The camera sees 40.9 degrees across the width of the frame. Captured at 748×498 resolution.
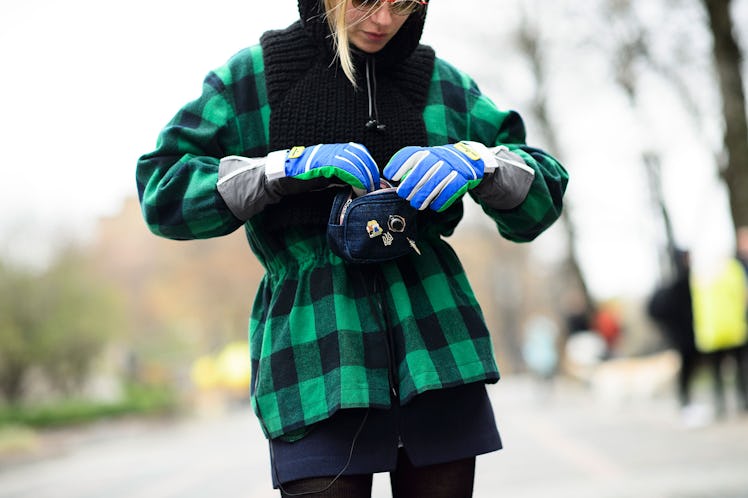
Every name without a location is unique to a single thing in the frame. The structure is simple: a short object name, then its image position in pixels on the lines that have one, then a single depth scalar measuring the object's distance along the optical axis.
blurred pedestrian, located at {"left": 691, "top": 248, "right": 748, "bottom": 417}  9.88
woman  2.05
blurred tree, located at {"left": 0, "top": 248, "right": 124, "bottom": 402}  23.27
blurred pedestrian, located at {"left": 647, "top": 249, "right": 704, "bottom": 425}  10.48
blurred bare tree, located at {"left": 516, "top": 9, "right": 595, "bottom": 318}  21.94
